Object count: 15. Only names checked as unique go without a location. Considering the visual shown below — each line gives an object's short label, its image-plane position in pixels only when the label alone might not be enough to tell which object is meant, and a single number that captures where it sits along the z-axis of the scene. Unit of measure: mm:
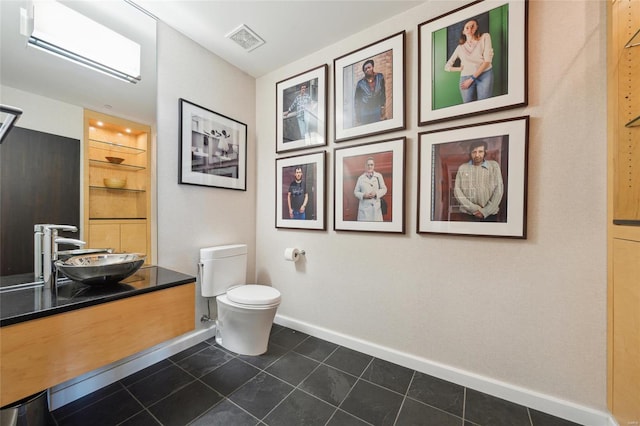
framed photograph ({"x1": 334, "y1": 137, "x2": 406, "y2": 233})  1756
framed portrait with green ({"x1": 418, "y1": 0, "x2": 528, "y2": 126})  1377
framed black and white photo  1958
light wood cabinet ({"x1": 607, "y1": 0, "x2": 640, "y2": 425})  1042
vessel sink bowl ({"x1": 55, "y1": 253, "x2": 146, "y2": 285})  1127
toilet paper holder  2172
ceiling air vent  1887
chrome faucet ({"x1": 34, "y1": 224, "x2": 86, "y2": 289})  1189
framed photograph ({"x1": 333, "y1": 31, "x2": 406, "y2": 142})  1747
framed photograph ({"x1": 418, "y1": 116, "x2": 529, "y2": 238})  1383
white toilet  1783
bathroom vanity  859
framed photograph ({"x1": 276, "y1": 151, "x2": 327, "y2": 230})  2121
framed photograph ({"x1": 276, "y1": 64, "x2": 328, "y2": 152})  2098
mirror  1206
